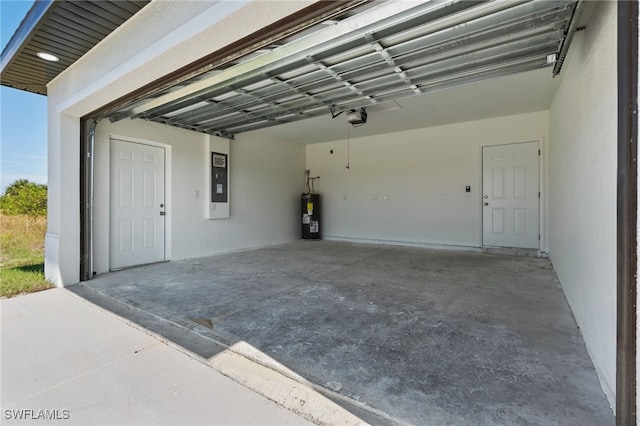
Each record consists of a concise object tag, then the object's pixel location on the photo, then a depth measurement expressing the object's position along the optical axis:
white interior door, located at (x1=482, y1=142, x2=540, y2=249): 5.50
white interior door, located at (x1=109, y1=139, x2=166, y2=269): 4.50
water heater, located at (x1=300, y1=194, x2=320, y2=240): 7.78
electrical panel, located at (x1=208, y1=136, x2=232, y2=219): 5.67
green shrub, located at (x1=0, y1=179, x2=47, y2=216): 7.84
